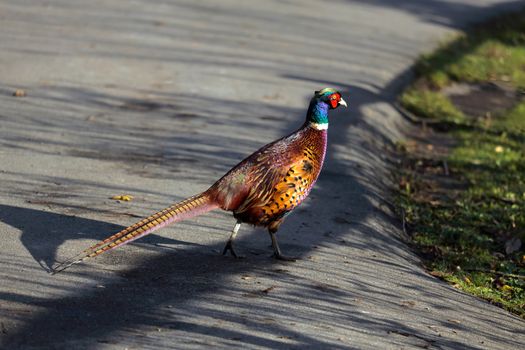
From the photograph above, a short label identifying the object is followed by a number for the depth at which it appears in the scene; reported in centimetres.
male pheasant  1341
